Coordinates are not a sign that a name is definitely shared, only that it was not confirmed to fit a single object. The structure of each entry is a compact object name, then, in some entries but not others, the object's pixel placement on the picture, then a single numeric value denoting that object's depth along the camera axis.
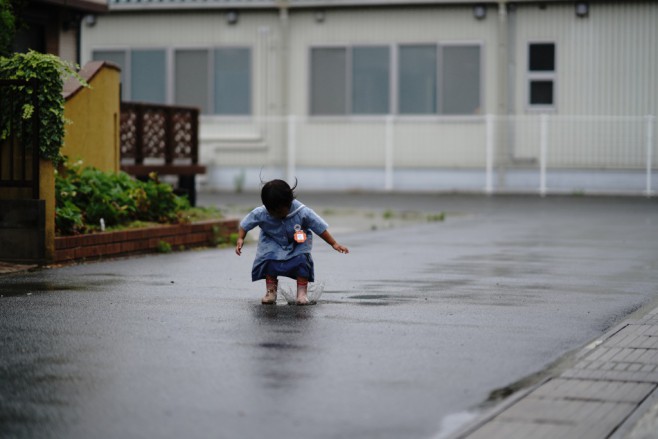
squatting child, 9.85
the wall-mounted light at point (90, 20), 30.83
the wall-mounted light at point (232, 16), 30.23
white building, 28.09
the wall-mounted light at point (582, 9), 28.28
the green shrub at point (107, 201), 13.54
